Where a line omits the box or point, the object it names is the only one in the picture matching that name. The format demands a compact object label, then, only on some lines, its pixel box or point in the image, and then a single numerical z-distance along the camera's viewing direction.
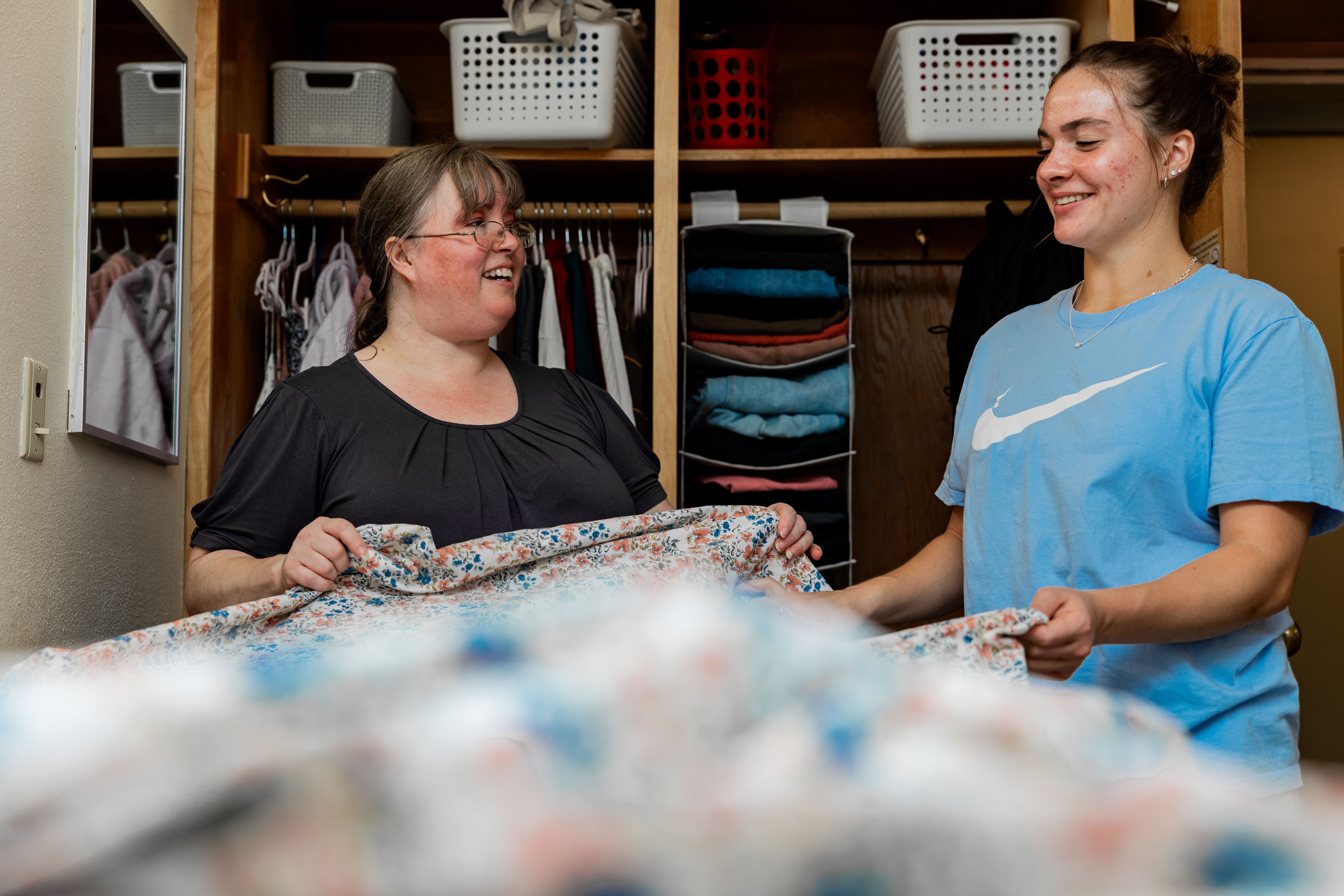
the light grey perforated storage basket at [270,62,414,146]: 2.24
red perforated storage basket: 2.25
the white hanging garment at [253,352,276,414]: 2.11
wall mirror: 1.45
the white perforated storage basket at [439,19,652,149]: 2.08
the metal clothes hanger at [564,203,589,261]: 2.26
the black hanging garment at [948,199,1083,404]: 2.09
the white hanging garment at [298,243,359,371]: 2.12
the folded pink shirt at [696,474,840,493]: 2.17
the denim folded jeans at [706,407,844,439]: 2.20
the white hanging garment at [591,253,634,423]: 2.15
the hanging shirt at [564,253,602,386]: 2.16
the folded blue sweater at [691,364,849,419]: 2.20
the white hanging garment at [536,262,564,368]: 2.14
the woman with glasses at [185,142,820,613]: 1.26
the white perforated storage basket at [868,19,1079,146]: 2.11
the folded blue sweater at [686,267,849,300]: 2.22
